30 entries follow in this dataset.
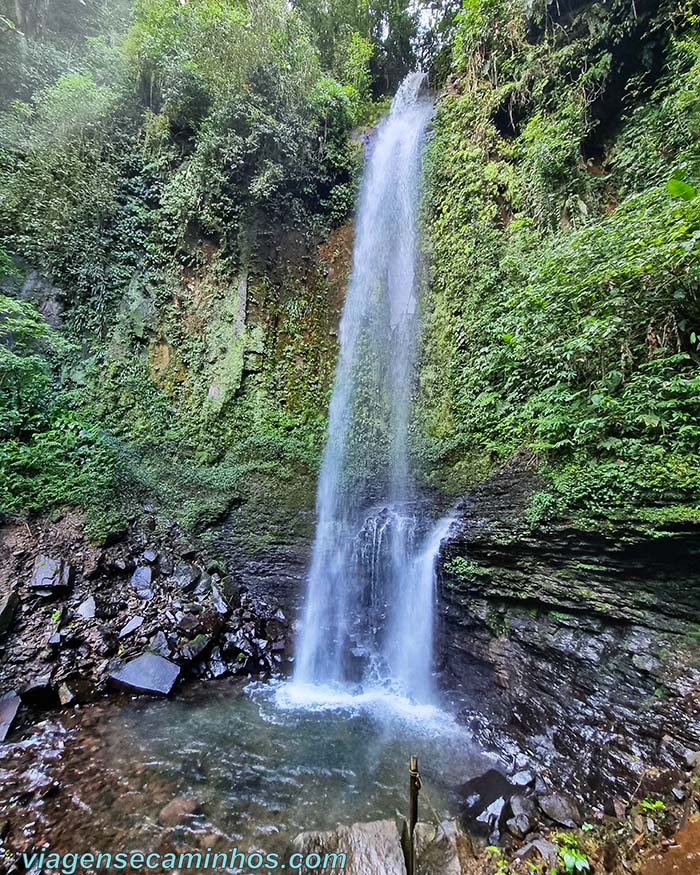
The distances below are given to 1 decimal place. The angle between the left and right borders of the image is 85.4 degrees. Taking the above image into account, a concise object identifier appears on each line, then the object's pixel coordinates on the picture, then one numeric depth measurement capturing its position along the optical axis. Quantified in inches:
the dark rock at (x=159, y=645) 221.3
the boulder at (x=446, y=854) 103.1
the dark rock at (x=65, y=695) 183.6
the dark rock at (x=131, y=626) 223.8
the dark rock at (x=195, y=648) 225.8
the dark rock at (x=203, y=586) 257.3
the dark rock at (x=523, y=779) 147.3
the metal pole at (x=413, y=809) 94.7
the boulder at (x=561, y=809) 122.1
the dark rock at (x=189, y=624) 234.7
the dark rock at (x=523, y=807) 126.3
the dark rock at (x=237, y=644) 240.7
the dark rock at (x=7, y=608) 201.3
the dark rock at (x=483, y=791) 137.7
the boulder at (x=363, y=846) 101.5
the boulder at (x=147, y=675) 200.2
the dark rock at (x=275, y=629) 256.2
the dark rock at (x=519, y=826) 119.2
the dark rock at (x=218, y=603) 252.2
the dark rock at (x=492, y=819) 124.2
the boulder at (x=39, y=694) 179.5
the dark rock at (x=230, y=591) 260.4
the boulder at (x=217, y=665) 228.1
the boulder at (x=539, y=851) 106.9
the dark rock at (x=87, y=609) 221.8
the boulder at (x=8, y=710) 162.4
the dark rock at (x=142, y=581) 244.4
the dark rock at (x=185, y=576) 256.7
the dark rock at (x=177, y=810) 124.0
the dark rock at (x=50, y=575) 221.8
